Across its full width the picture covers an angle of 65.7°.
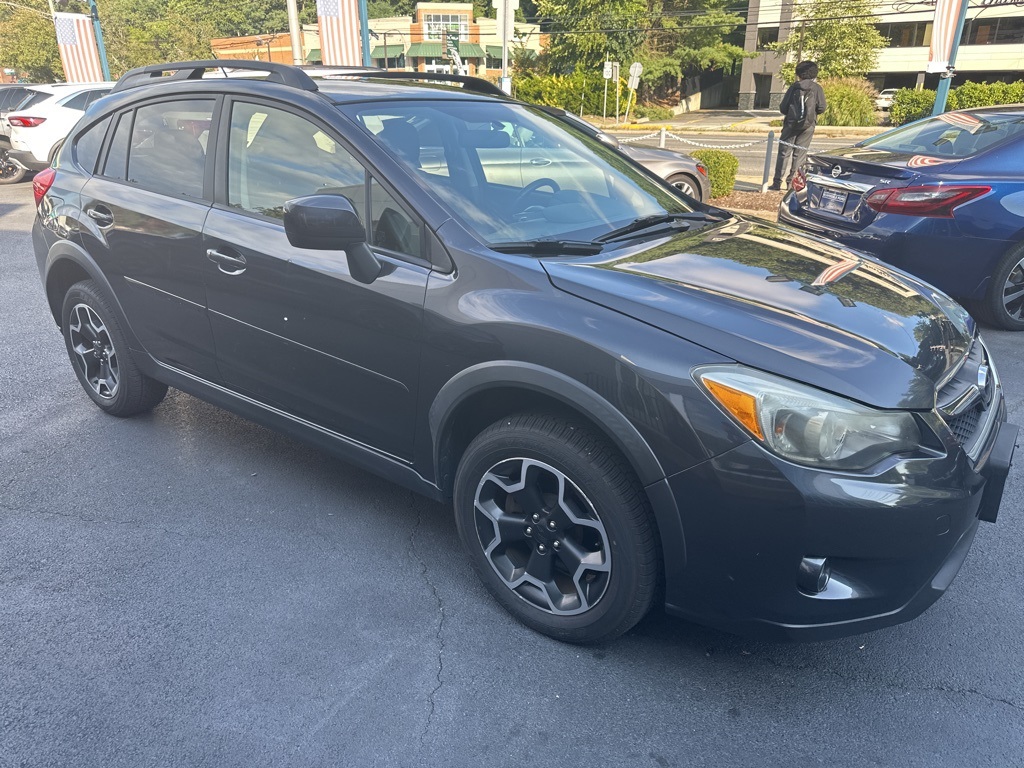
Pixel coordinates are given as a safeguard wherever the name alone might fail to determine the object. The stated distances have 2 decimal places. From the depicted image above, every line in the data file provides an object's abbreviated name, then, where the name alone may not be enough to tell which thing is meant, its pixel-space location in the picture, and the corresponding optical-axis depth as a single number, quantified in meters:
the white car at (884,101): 44.81
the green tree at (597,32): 55.59
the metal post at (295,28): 18.38
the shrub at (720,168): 11.49
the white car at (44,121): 13.78
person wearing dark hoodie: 11.84
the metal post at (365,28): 17.91
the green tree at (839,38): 41.81
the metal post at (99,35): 26.02
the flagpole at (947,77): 15.01
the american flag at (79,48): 25.39
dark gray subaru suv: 2.15
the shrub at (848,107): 35.62
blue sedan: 5.38
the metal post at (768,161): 13.09
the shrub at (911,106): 33.69
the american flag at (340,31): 17.81
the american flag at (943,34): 15.19
